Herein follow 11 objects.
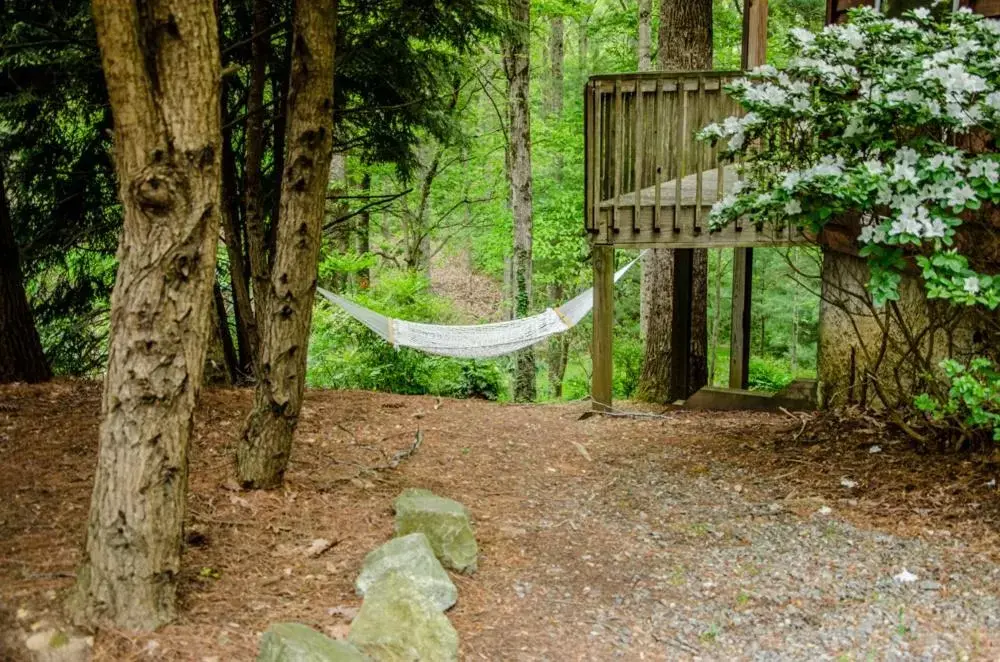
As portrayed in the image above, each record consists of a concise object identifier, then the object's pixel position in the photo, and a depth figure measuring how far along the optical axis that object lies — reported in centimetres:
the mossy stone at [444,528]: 316
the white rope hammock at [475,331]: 659
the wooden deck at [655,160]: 558
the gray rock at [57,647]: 213
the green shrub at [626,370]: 881
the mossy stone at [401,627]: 240
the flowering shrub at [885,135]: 322
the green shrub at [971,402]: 319
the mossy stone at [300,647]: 208
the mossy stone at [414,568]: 281
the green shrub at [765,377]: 921
